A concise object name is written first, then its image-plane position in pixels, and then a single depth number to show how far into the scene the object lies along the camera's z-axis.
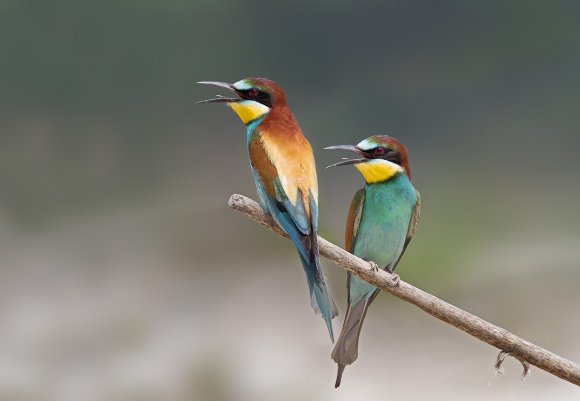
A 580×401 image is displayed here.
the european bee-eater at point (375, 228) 5.73
